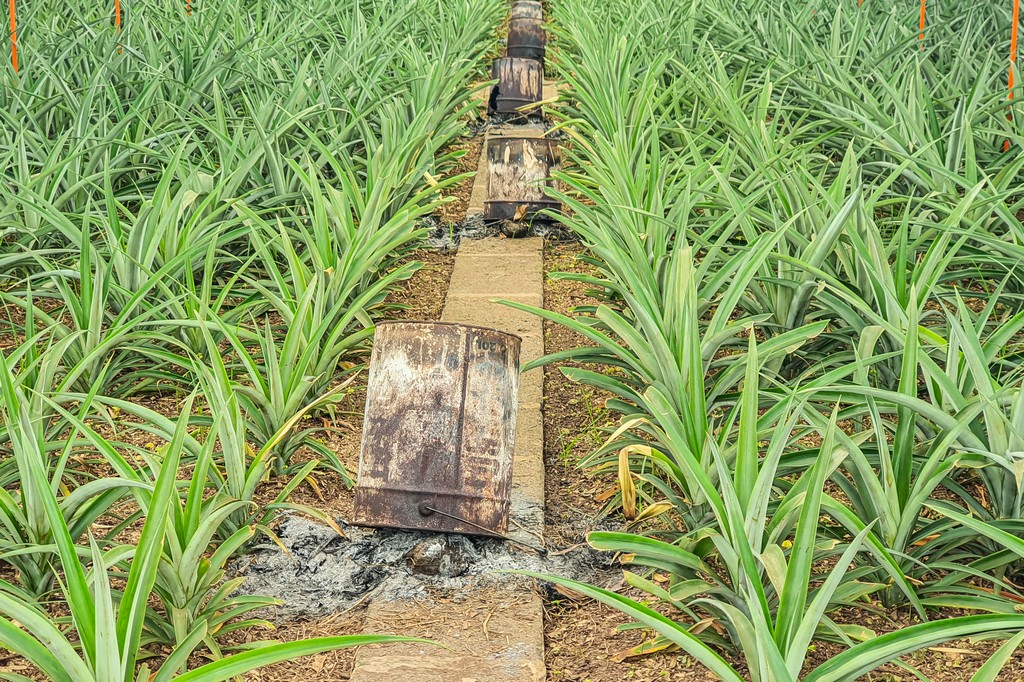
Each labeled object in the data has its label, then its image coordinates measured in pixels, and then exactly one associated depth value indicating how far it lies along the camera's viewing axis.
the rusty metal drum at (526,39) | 7.68
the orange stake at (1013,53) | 3.73
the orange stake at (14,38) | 4.08
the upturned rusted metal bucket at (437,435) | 2.04
